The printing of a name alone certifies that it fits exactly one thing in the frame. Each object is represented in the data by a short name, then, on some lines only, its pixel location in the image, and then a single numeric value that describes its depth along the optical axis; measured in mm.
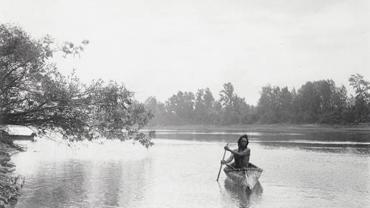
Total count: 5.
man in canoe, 25323
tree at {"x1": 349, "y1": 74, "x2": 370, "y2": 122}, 110375
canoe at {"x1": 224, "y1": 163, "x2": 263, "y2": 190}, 23516
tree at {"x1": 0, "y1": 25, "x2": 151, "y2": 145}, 19859
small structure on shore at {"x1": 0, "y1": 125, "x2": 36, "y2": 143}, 68625
